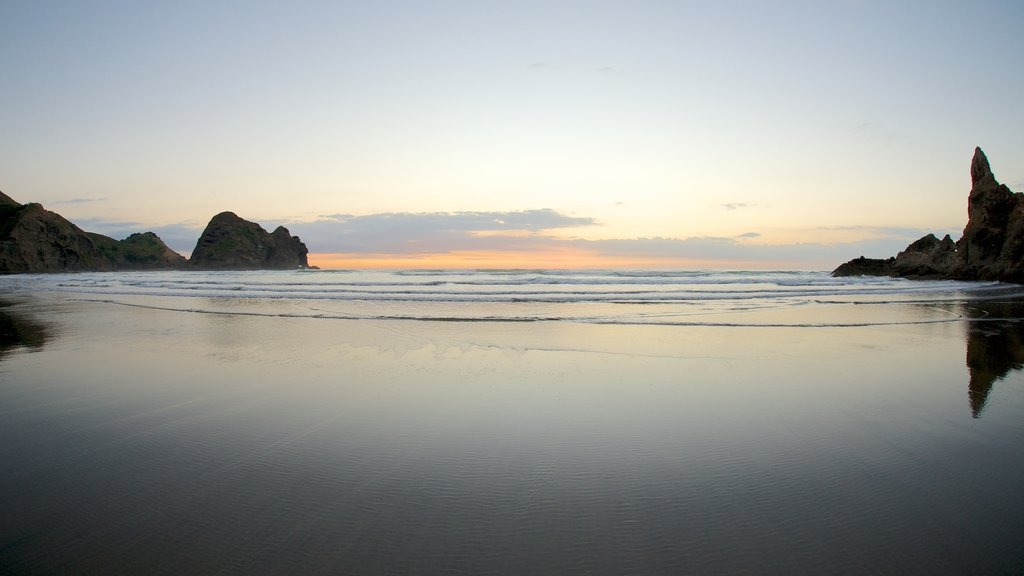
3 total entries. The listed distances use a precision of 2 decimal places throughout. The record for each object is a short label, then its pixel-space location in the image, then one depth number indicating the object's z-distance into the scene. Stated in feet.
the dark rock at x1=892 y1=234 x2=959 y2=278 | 133.28
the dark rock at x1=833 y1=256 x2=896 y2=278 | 152.05
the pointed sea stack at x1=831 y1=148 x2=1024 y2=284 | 119.96
